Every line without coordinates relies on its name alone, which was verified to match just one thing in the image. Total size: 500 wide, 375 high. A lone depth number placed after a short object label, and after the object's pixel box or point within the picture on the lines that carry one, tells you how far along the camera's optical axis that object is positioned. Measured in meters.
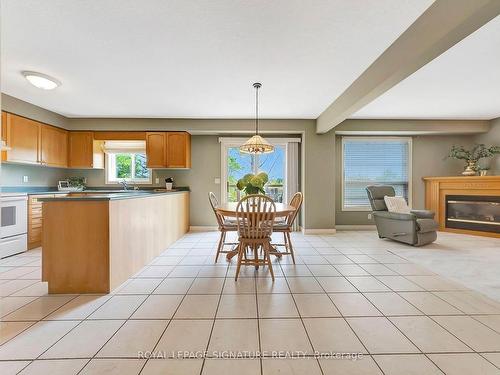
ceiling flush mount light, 2.87
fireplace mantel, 4.47
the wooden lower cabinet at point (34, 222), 3.62
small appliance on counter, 5.07
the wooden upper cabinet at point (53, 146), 4.14
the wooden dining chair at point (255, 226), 2.52
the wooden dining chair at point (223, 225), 3.05
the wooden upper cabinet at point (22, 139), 3.57
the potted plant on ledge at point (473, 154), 4.87
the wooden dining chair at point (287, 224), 3.03
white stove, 3.21
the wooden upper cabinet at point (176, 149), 4.82
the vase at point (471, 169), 4.89
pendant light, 3.27
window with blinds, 5.39
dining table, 2.66
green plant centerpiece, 3.17
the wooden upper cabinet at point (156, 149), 4.77
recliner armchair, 3.79
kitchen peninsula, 2.20
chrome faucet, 4.94
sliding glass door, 5.28
